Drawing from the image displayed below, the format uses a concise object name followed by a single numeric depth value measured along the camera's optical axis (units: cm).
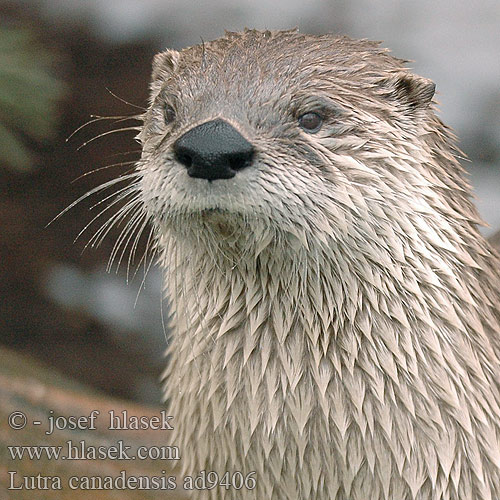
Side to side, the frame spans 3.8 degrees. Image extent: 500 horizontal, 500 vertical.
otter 271
